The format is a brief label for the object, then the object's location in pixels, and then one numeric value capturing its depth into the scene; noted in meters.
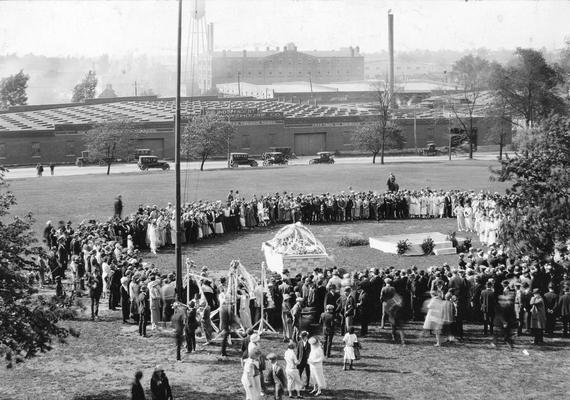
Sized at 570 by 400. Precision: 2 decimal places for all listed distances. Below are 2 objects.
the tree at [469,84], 79.56
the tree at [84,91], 120.94
